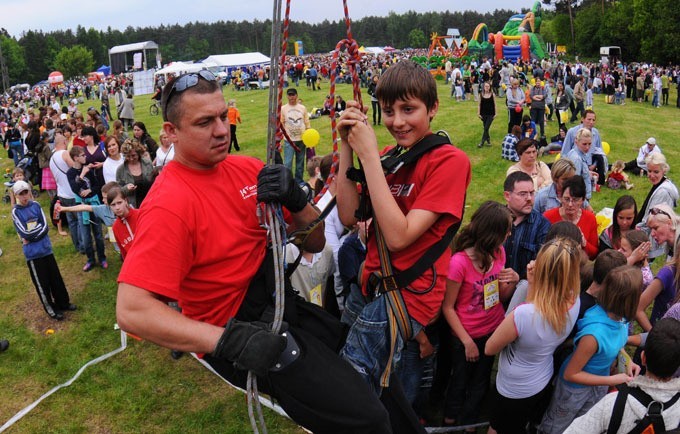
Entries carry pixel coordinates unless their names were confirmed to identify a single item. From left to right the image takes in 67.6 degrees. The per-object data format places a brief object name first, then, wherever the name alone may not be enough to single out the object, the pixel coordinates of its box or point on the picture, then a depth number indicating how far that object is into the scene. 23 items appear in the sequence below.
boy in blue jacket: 7.08
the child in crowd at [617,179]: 11.63
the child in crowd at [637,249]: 4.55
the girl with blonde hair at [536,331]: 3.25
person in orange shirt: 16.34
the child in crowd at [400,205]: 2.27
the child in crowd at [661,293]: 4.34
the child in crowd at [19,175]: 9.34
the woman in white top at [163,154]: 9.12
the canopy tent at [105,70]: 83.55
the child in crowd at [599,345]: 3.29
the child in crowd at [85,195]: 9.09
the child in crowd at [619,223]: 5.52
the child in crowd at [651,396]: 2.66
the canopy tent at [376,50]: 78.82
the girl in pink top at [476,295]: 3.79
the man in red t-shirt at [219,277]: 2.03
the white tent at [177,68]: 39.81
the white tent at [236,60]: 50.44
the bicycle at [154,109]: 29.05
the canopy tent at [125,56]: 79.62
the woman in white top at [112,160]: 8.57
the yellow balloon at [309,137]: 11.41
